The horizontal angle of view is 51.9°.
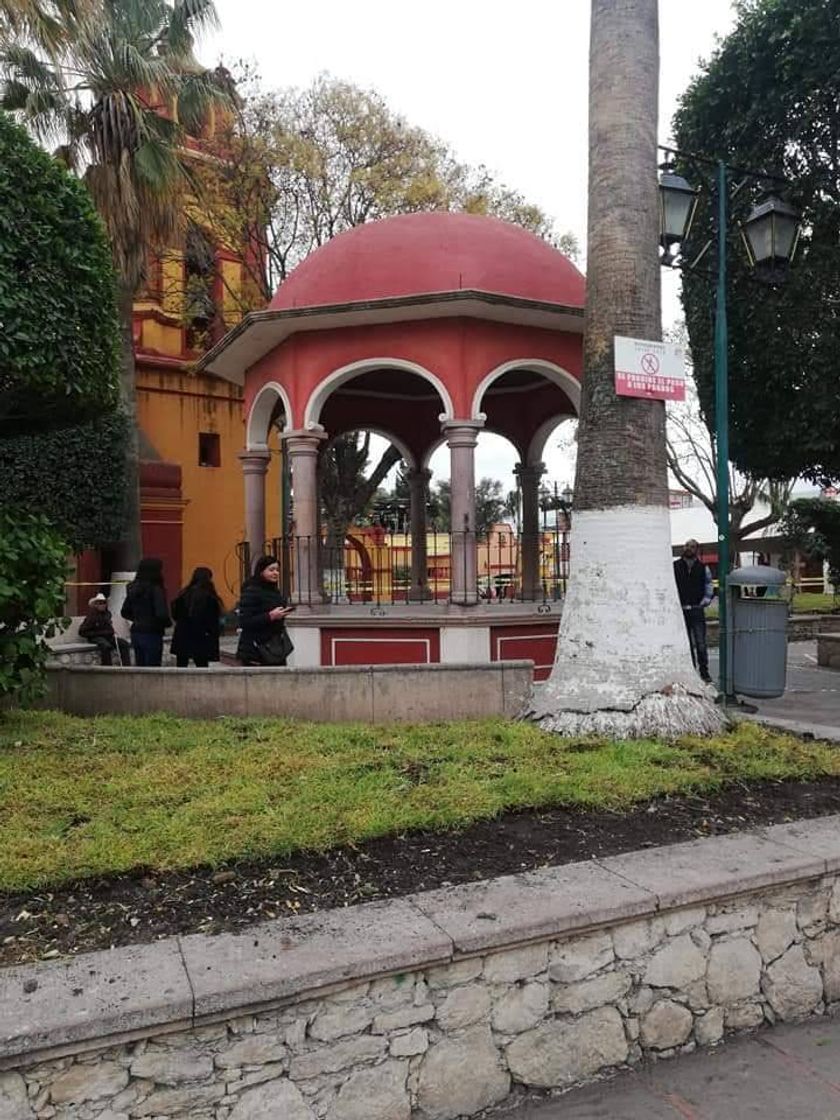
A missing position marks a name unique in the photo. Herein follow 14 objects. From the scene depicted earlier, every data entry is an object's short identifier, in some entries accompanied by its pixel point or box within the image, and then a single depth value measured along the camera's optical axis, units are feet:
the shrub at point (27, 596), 18.37
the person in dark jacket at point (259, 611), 24.13
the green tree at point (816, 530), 75.92
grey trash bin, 26.22
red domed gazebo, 31.78
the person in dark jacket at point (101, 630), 37.73
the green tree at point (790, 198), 38.27
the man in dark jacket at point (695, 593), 34.09
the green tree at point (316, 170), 57.41
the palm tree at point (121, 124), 46.47
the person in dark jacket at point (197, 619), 30.19
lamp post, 27.96
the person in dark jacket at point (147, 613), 30.60
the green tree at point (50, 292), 16.71
